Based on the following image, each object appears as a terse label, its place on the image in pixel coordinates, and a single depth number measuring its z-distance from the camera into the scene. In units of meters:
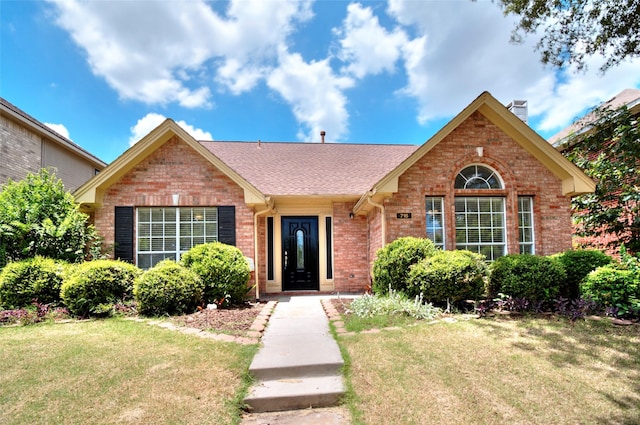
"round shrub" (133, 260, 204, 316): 6.86
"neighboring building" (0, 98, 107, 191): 11.05
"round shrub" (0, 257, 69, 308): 7.19
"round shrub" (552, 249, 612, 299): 7.55
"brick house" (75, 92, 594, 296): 9.02
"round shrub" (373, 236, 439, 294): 7.74
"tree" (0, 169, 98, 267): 8.05
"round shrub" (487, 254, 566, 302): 6.93
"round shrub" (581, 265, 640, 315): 6.15
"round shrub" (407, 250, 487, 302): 6.80
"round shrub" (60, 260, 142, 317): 6.92
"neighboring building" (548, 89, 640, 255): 10.35
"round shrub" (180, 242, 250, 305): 7.72
